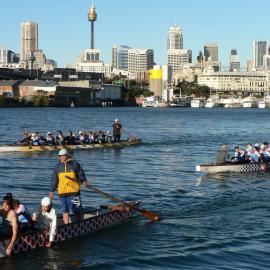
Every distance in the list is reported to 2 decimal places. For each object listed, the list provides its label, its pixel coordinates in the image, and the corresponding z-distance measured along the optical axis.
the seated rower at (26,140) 48.62
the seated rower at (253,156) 37.75
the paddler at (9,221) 17.50
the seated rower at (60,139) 50.38
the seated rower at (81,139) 51.88
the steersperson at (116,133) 55.03
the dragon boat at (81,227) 18.44
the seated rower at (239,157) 37.41
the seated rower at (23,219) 18.45
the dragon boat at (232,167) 36.41
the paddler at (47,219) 18.78
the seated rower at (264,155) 38.06
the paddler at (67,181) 19.69
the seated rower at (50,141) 49.50
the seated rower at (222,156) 37.16
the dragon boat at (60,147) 47.91
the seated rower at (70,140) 51.25
